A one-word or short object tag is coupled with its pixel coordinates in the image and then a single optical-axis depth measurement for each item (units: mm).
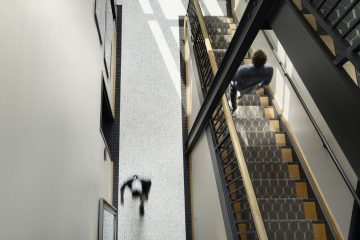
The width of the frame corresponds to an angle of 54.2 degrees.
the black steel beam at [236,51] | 3134
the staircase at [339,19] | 2102
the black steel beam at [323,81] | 2062
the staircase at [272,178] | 4508
